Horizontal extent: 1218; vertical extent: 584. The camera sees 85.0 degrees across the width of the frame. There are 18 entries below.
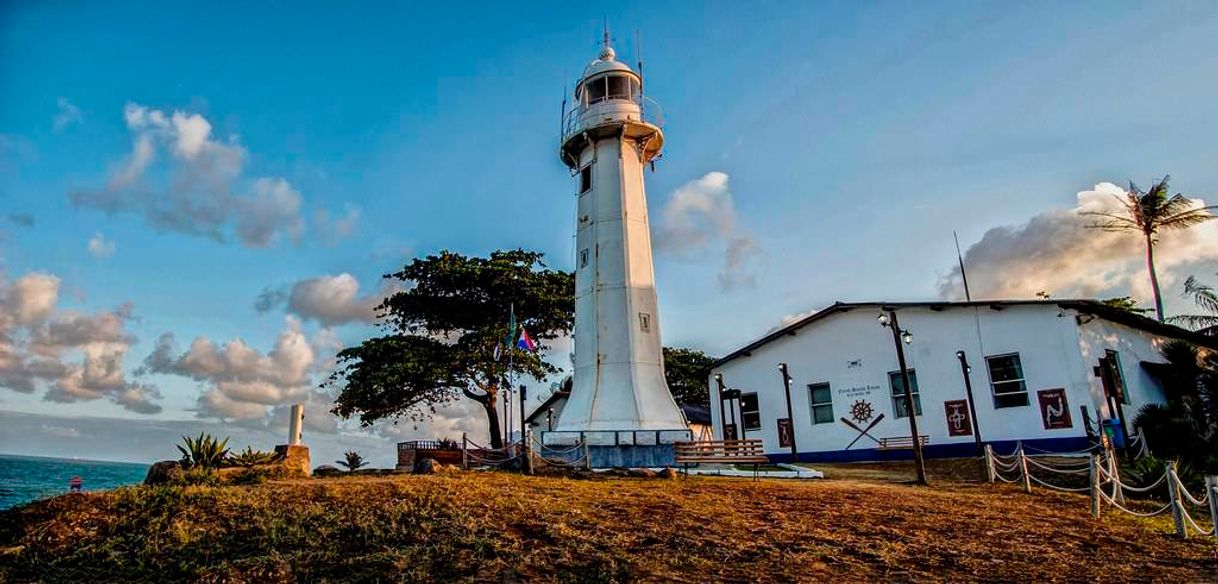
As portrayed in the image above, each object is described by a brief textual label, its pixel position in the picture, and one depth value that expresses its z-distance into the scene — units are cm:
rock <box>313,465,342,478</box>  1567
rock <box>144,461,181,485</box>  1194
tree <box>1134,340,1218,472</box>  1764
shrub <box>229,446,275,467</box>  1353
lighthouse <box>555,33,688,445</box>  2094
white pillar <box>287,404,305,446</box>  1623
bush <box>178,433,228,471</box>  1292
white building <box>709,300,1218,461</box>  2050
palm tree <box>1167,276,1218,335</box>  2504
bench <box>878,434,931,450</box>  2231
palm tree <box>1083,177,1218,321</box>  2919
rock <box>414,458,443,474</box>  1479
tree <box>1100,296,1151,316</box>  3055
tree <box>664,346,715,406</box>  4119
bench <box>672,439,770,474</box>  1839
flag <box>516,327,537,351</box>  2106
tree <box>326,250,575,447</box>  2809
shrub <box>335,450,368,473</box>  1894
